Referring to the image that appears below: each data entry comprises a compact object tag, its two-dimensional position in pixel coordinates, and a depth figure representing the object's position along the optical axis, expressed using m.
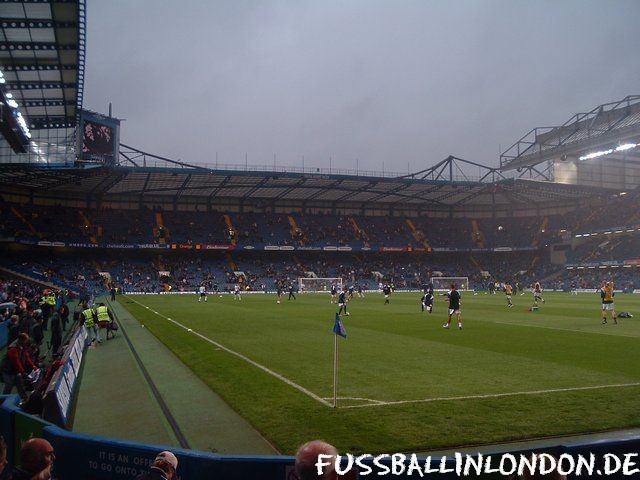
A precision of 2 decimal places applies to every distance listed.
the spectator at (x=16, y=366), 11.98
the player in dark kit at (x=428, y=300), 33.35
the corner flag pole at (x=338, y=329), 11.32
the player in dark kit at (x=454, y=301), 23.56
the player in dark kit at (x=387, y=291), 43.16
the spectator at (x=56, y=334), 18.59
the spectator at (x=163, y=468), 4.51
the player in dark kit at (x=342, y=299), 30.86
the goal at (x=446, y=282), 77.12
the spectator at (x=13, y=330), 16.75
